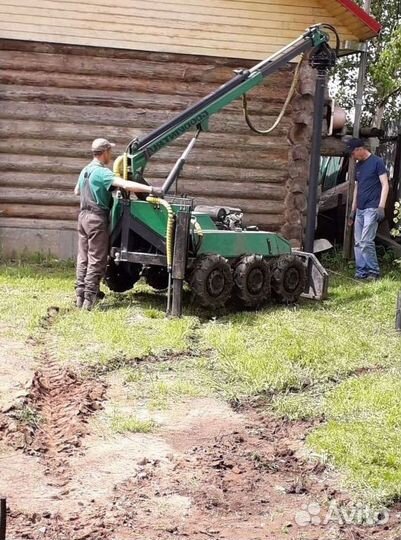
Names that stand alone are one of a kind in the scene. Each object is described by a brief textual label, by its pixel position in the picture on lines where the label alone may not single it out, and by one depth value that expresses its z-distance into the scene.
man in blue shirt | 11.41
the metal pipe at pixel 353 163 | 13.16
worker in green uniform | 8.47
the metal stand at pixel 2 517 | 2.73
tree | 21.17
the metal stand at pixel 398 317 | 8.19
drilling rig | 8.41
